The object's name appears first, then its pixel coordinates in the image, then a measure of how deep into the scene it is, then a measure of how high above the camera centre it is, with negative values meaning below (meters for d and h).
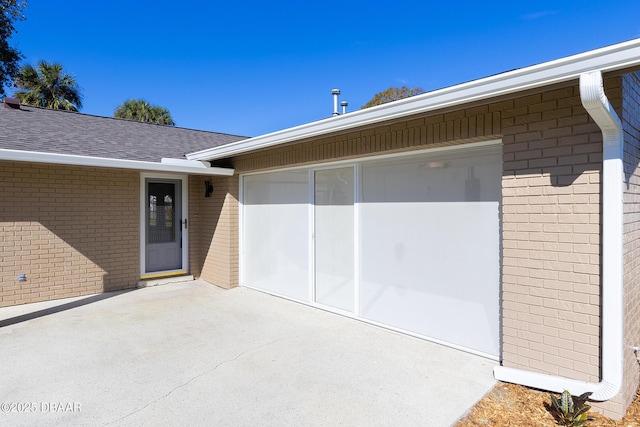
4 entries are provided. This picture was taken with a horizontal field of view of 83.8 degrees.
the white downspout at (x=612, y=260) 2.81 -0.39
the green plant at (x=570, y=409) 2.74 -1.57
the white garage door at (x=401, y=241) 4.02 -0.42
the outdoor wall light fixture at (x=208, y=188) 8.09 +0.50
